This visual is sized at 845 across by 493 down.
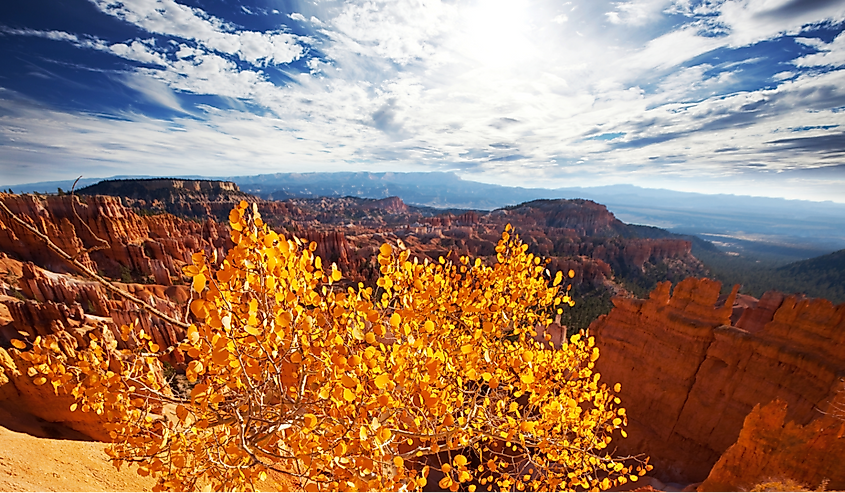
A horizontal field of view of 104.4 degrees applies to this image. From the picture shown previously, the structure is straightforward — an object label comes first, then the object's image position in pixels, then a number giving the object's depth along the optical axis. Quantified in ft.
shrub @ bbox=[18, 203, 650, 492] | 10.36
